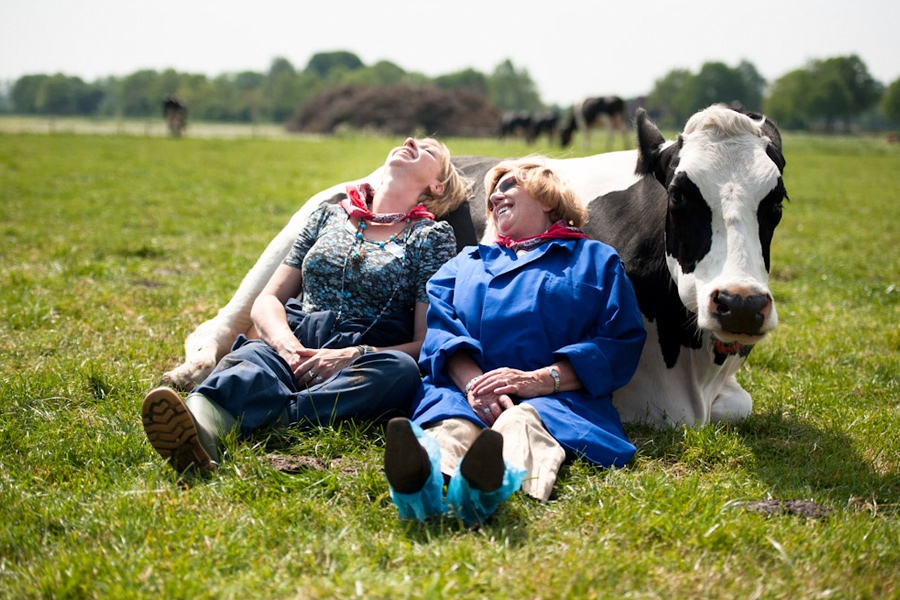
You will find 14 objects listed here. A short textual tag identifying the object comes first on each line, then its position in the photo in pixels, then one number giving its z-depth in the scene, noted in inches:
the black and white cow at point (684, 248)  136.8
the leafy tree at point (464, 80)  5674.2
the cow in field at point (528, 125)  1955.0
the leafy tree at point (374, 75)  5187.0
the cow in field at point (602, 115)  1477.6
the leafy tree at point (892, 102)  2787.2
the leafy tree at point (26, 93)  4790.8
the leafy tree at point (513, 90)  5713.6
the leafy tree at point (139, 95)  4645.7
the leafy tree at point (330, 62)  6938.5
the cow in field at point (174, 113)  1593.3
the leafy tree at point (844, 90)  3705.7
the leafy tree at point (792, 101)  4220.0
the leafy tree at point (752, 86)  4889.3
